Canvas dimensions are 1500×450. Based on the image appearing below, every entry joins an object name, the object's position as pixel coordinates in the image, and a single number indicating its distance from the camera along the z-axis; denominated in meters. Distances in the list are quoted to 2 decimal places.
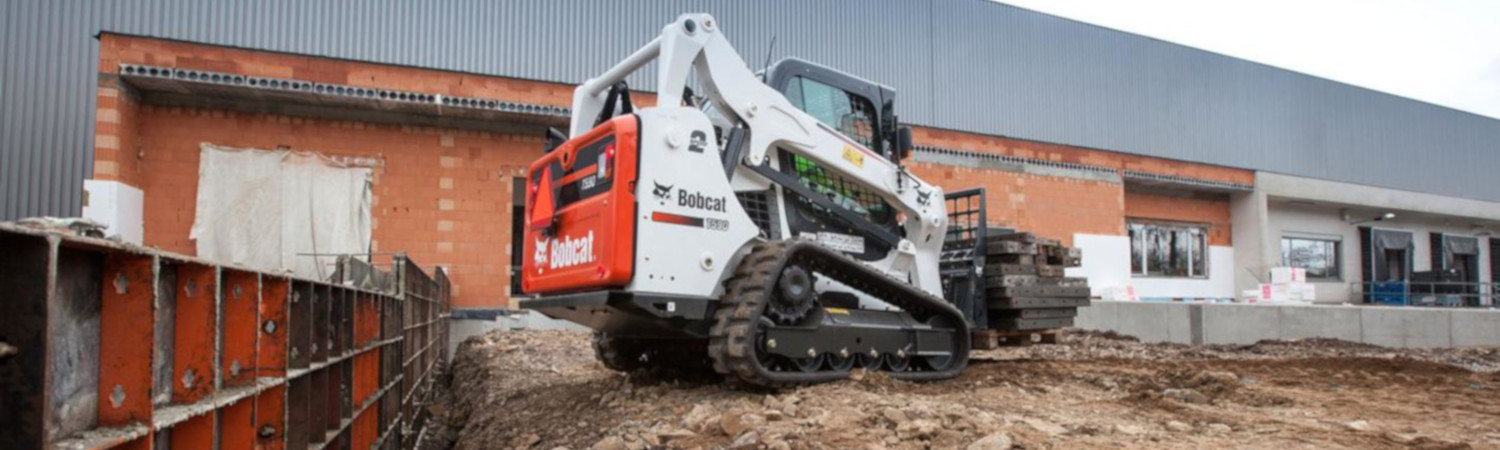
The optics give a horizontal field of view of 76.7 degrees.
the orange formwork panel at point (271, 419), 3.84
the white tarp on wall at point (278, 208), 15.69
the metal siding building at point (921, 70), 14.56
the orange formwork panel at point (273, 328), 3.90
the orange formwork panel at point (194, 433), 3.00
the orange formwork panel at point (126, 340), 2.55
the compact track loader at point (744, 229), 6.64
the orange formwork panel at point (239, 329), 3.48
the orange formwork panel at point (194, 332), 3.07
